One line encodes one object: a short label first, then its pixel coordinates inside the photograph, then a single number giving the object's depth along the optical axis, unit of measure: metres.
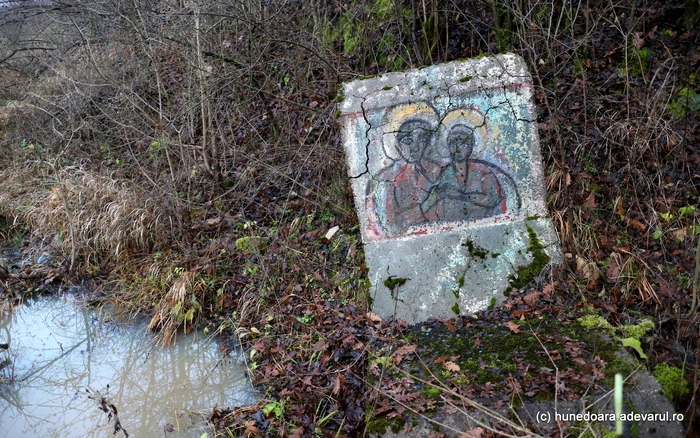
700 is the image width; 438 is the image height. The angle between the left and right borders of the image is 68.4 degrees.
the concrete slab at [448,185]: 3.67
